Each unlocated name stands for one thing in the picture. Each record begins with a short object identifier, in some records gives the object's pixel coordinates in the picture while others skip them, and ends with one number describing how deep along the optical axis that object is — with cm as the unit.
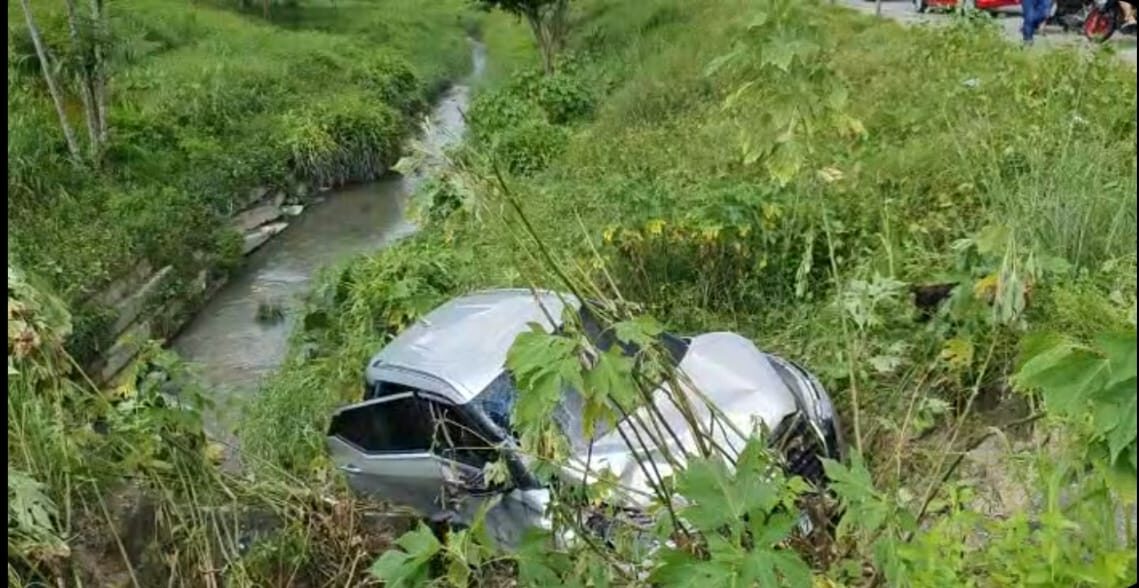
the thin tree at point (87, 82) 1375
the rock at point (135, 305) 1121
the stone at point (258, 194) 1546
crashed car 541
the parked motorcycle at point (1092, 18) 1075
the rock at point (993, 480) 419
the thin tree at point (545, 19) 1877
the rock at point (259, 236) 1428
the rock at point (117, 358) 1033
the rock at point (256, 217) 1473
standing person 1352
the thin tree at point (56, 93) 1362
